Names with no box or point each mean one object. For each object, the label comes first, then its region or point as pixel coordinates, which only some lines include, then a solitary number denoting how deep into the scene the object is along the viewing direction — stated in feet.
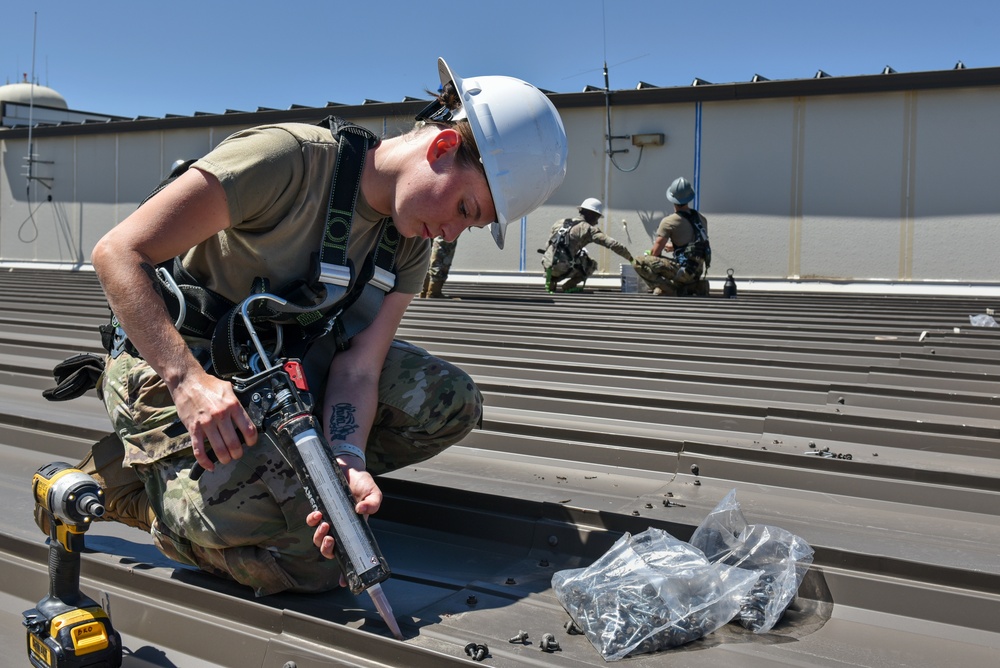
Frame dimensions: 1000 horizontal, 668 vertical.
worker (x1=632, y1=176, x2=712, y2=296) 29.66
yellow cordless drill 5.68
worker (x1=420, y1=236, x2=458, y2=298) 28.14
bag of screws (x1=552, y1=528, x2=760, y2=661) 6.04
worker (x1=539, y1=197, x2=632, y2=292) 32.83
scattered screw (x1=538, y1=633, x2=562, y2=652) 5.96
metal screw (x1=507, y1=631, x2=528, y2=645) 6.07
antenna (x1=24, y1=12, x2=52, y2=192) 57.13
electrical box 40.78
